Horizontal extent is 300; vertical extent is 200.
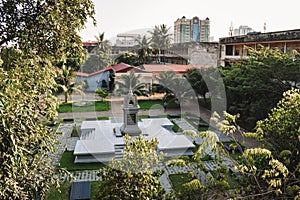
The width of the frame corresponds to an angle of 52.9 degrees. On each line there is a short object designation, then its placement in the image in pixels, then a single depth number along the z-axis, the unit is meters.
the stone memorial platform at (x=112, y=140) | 11.54
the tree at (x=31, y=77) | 3.74
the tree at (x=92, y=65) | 34.22
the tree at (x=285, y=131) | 6.49
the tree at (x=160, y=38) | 38.78
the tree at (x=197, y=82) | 19.77
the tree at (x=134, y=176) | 5.54
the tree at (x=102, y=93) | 22.93
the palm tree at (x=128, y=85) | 22.11
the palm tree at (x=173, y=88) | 20.81
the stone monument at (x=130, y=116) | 14.38
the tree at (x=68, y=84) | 21.64
